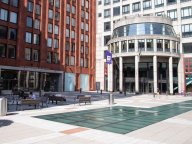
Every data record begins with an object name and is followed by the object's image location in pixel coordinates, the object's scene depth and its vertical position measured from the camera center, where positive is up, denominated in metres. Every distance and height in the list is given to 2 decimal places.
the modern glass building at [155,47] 44.72 +8.76
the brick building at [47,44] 37.63 +9.02
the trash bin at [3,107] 12.35 -1.59
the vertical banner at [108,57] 33.81 +4.59
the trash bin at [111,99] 20.69 -1.75
